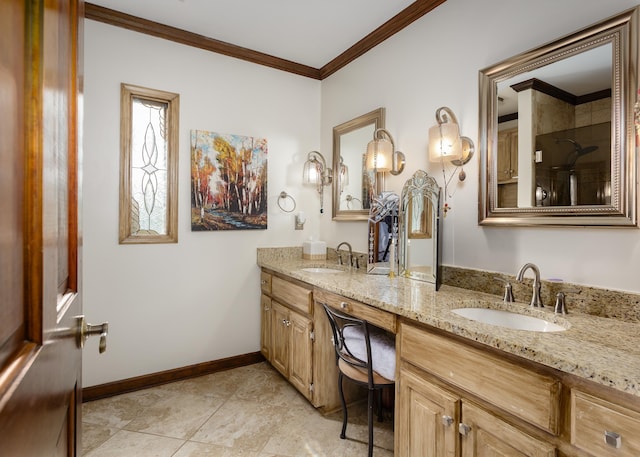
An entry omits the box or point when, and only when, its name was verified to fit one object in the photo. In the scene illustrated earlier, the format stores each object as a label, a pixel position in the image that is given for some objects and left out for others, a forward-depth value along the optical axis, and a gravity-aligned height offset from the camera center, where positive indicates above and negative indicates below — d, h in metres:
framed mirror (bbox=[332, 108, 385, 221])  2.72 +0.48
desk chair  1.75 -0.68
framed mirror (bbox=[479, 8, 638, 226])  1.38 +0.43
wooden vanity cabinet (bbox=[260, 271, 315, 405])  2.32 -0.77
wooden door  0.36 +0.01
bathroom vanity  0.94 -0.48
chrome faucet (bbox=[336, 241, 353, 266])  2.85 -0.22
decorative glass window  2.55 +0.46
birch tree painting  2.81 +0.38
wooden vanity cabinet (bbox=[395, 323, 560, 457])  1.07 -0.63
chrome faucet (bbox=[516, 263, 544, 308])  1.54 -0.25
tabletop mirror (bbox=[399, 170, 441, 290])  2.07 -0.01
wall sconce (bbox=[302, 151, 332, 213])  3.26 +0.51
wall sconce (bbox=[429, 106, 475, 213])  1.95 +0.47
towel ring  3.20 +0.27
